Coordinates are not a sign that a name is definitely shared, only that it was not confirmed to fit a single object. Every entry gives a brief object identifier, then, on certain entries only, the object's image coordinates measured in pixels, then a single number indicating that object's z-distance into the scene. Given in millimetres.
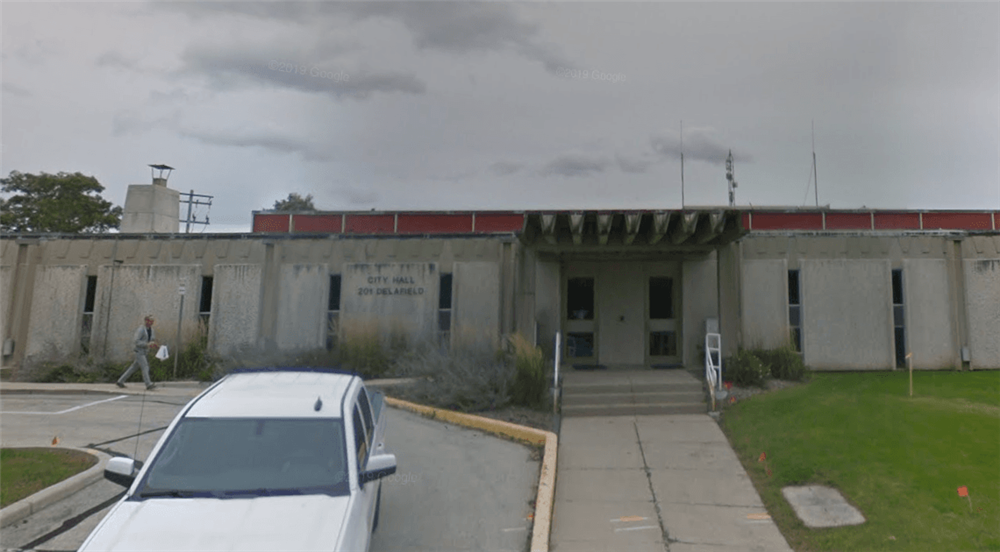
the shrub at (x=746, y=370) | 11391
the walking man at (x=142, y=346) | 12680
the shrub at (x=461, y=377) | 10289
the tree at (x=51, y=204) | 34625
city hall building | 13633
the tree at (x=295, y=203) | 51812
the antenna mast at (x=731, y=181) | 31500
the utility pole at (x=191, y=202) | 34650
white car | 3615
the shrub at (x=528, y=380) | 10391
